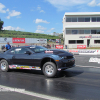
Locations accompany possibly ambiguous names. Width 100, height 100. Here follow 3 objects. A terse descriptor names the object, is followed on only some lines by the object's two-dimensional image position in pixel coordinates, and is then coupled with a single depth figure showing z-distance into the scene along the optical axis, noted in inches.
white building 1536.7
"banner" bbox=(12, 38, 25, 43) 2103.8
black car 246.5
